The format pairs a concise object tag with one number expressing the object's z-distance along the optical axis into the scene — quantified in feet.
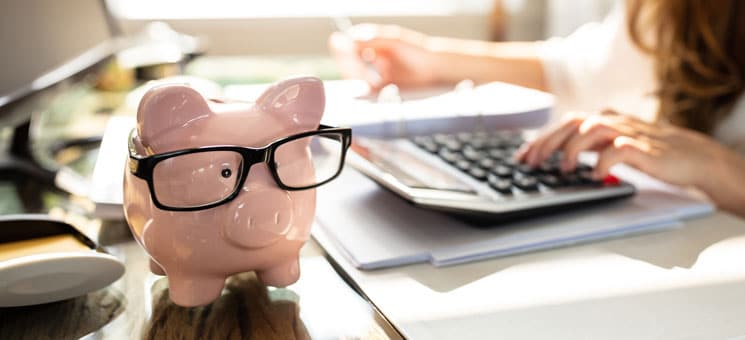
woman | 1.89
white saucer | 1.06
